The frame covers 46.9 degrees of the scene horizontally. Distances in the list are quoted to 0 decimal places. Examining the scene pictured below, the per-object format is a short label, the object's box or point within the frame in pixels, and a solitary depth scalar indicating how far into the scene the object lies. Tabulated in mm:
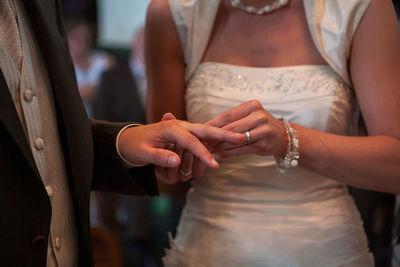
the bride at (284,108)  1219
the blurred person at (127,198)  3273
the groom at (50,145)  811
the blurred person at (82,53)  4109
